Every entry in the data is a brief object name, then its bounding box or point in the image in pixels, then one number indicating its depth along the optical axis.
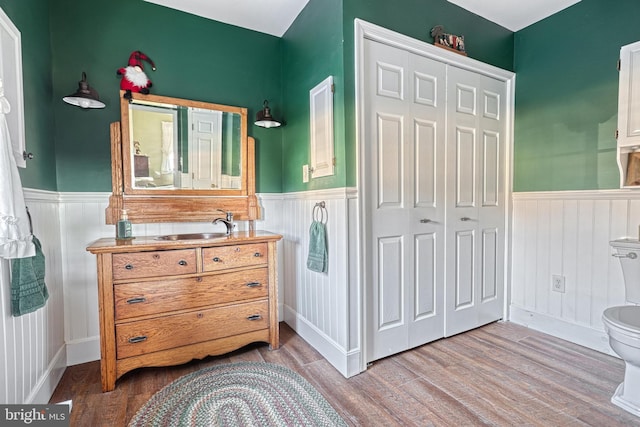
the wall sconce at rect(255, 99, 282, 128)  2.39
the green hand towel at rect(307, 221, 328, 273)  2.03
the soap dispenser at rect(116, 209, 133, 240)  1.94
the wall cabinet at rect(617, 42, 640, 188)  1.82
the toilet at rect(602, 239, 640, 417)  1.49
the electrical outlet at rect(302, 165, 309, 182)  2.28
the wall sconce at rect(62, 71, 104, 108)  1.78
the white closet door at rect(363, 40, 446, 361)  1.96
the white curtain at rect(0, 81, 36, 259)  1.06
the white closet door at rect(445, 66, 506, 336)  2.31
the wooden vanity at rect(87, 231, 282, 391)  1.71
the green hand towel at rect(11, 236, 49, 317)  1.30
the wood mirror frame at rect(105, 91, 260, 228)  2.06
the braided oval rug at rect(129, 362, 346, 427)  1.49
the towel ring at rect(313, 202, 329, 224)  2.06
